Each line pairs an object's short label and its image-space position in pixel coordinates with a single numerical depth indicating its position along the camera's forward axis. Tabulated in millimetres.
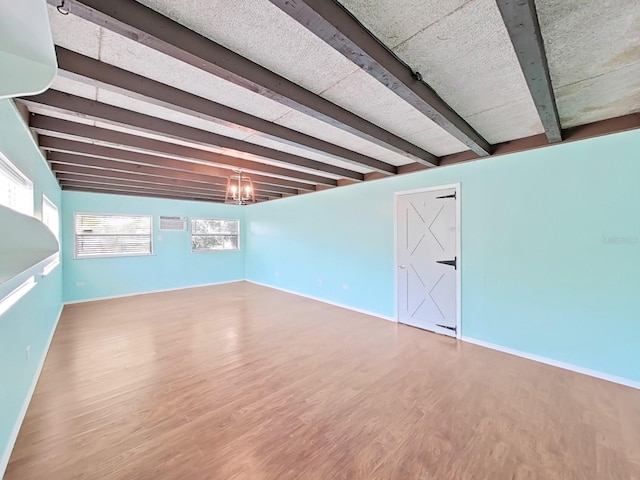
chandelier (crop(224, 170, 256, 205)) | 3628
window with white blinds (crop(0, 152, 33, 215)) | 2041
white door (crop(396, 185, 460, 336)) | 3812
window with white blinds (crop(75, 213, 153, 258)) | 5791
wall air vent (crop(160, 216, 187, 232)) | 6832
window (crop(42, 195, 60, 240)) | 3521
